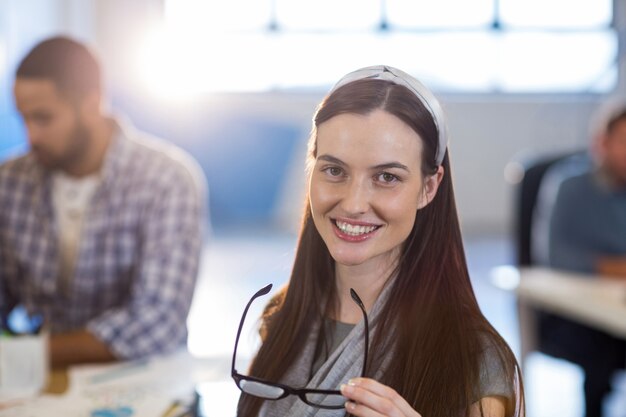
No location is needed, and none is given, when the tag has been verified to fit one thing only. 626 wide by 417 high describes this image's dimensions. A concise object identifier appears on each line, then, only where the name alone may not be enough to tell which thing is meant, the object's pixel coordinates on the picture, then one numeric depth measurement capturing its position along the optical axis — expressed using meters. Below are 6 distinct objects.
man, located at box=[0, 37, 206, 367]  2.12
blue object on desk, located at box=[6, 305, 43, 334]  2.23
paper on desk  1.58
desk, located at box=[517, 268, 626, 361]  2.78
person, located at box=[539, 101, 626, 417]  3.45
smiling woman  0.99
